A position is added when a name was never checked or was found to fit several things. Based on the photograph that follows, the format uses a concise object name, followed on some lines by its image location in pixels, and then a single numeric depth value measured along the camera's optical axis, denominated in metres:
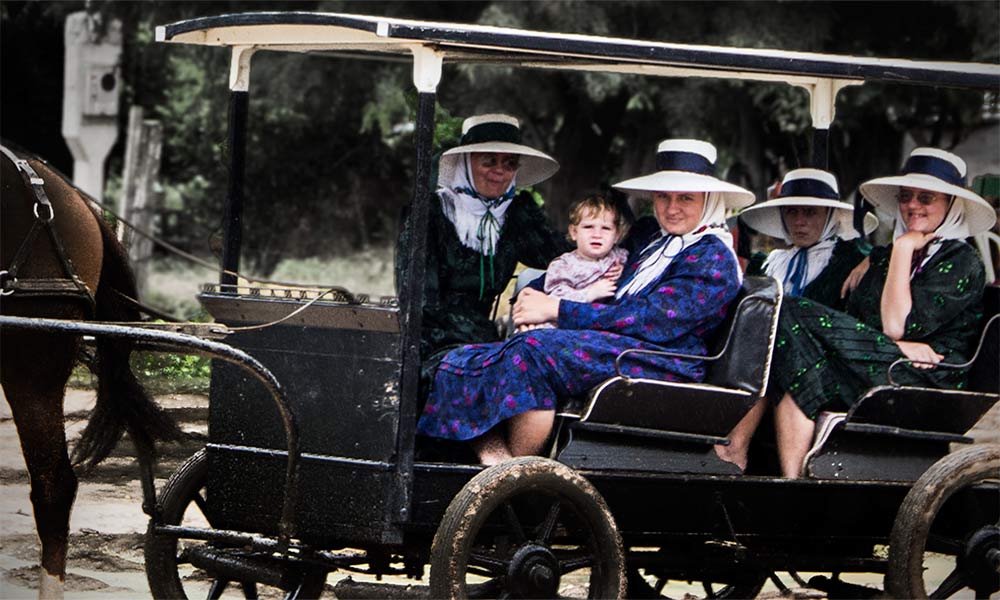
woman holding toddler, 10.62
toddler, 11.54
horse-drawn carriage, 10.04
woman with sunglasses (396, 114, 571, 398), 11.54
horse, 11.84
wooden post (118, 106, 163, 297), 28.25
